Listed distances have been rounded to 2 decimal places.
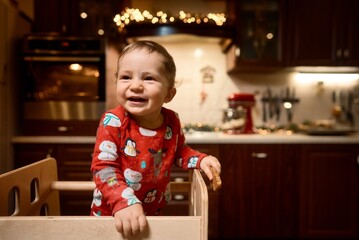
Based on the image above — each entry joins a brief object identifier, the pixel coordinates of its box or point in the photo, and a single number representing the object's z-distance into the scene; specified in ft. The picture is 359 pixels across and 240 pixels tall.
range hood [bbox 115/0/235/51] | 7.70
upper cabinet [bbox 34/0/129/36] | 8.03
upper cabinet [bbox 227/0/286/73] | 8.24
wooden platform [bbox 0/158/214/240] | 2.03
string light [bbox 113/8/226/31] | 7.76
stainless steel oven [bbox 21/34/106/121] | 7.32
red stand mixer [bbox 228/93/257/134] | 8.36
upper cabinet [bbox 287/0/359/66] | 8.21
